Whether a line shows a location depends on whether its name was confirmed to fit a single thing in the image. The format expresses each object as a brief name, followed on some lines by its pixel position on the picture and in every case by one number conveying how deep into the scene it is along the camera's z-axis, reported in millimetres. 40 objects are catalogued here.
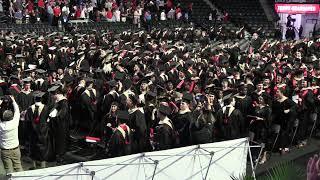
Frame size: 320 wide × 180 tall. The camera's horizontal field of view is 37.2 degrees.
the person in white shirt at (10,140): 7004
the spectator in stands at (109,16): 24328
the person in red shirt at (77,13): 23281
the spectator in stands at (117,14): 24516
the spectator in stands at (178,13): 27427
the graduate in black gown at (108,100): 9375
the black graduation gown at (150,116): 8570
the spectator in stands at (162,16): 26562
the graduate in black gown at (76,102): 9806
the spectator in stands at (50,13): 22344
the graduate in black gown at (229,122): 8438
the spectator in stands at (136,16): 24912
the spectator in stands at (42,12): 22828
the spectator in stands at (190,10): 28678
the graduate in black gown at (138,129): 7746
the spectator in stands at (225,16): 29591
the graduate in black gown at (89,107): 9438
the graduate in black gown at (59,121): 8594
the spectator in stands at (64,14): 22328
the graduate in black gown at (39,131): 8234
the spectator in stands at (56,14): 22344
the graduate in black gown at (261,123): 8711
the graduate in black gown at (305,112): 10102
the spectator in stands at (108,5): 25033
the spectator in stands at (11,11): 21600
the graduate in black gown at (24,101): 9227
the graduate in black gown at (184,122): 7965
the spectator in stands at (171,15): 27238
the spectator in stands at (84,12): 23311
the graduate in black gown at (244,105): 9223
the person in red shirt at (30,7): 22406
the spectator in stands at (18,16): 21266
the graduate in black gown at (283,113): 9008
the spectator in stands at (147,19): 25031
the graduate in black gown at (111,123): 7672
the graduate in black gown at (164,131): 7453
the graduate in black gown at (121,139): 7164
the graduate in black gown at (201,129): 7707
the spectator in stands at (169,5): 28152
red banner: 28219
